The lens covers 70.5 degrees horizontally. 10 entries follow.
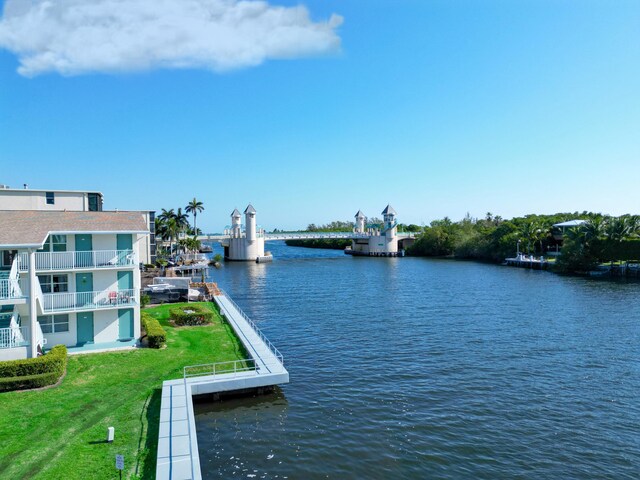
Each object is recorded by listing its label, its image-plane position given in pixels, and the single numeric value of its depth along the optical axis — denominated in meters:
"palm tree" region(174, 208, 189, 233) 105.94
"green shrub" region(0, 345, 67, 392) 20.22
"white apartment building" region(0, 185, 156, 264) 32.53
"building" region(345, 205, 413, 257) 133.62
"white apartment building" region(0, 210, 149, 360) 23.95
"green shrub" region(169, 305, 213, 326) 33.50
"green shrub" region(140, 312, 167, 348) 27.05
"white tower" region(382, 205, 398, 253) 133.50
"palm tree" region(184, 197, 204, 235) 115.31
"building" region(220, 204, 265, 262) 114.38
